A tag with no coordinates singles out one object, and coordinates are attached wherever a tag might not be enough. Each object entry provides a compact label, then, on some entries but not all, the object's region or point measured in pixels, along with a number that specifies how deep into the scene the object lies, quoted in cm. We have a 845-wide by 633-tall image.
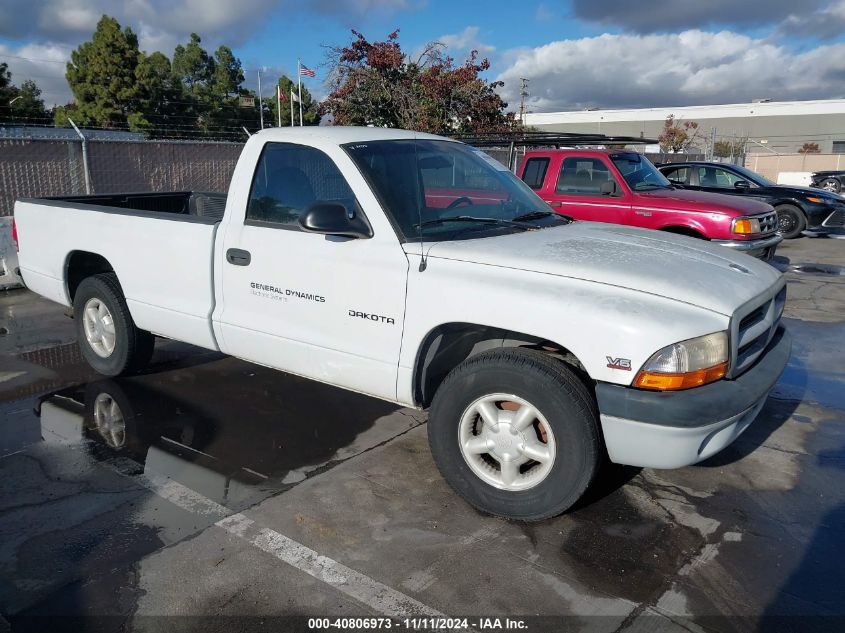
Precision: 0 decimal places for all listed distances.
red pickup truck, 892
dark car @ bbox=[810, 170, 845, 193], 2364
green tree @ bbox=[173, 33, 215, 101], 4644
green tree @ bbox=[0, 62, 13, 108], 3766
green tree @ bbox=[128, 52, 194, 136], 3653
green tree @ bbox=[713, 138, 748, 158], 5141
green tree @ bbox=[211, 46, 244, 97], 4656
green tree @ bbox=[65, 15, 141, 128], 3631
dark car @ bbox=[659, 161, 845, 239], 1433
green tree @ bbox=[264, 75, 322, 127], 4397
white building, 6794
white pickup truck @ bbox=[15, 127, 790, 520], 305
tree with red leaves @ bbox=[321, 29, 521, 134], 1778
